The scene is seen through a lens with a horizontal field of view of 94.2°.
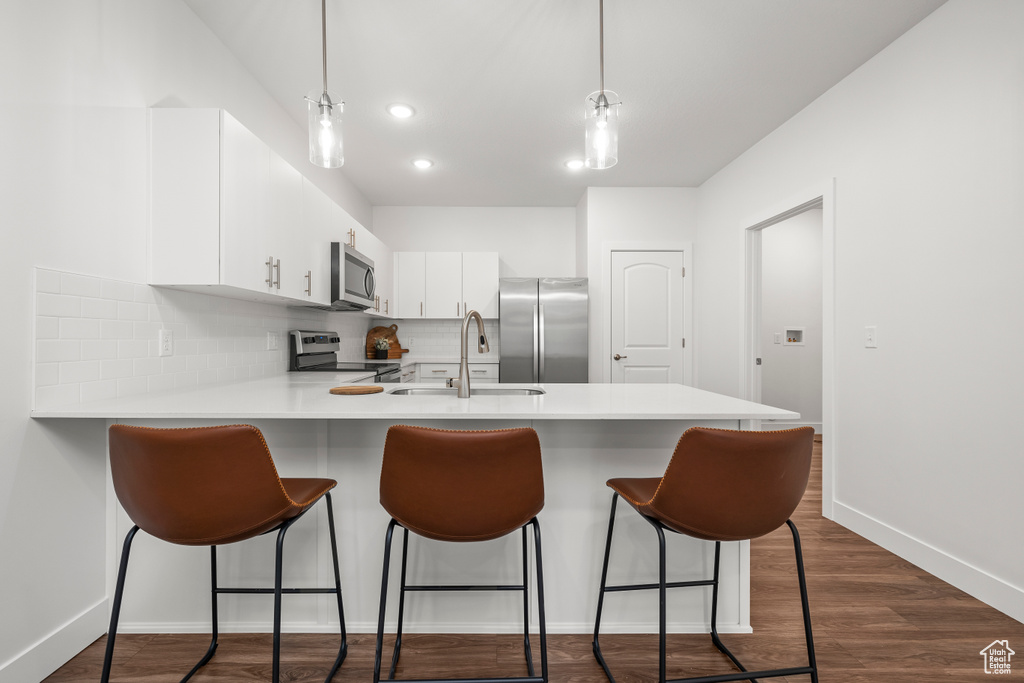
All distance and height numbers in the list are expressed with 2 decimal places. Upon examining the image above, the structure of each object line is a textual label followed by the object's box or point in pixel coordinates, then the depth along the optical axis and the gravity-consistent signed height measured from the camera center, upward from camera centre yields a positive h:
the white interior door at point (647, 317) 4.57 +0.22
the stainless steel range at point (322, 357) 3.15 -0.13
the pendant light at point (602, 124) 1.71 +0.78
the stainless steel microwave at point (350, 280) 2.98 +0.40
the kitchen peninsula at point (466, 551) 1.68 -0.76
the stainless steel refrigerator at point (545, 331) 4.37 +0.08
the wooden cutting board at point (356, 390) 1.85 -0.20
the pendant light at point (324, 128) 1.69 +0.76
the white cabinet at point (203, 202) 1.84 +0.54
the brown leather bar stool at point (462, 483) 1.19 -0.37
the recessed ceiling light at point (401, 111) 2.95 +1.44
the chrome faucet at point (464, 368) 1.79 -0.11
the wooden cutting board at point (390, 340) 4.75 -0.01
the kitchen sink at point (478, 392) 1.94 -0.22
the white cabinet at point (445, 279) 4.76 +0.61
